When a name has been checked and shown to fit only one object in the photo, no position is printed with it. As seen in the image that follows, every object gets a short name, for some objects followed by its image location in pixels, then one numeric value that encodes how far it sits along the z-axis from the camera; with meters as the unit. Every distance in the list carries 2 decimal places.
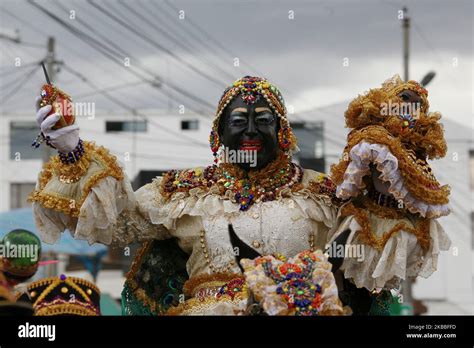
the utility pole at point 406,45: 16.27
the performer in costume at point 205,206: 5.86
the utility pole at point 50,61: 15.24
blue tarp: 14.14
